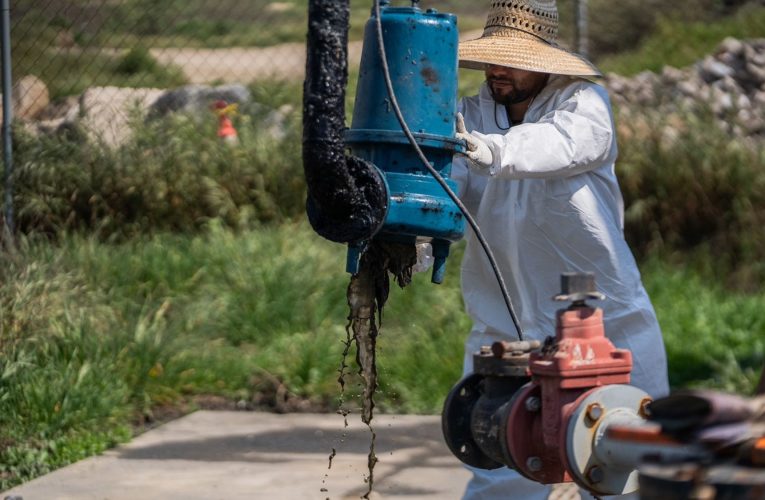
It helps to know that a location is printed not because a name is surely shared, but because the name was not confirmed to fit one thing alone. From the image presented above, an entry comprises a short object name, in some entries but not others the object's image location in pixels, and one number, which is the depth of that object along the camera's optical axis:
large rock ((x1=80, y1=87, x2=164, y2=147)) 12.36
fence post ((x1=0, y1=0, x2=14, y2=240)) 11.27
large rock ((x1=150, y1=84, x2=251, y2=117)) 13.71
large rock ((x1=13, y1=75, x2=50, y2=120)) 12.96
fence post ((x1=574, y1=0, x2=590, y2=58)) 14.38
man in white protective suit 5.89
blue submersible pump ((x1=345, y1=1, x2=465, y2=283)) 4.52
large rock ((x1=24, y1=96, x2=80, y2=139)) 12.36
